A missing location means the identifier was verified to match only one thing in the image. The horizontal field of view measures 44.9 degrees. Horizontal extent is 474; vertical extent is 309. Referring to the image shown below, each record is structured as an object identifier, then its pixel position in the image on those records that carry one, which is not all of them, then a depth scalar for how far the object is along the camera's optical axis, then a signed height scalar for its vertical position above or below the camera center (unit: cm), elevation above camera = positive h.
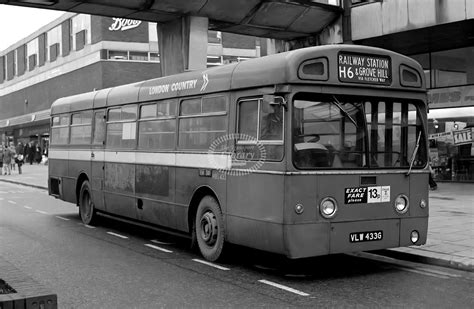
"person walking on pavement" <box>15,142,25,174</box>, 3475 +4
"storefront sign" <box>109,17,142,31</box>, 4281 +1001
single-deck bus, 715 +7
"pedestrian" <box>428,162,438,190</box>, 1798 -82
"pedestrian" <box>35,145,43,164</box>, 4987 +31
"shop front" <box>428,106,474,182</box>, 1884 +47
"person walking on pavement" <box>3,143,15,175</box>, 3381 +10
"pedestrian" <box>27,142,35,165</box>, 4906 +53
